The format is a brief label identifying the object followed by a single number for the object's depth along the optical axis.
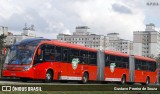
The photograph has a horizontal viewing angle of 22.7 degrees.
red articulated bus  24.30
